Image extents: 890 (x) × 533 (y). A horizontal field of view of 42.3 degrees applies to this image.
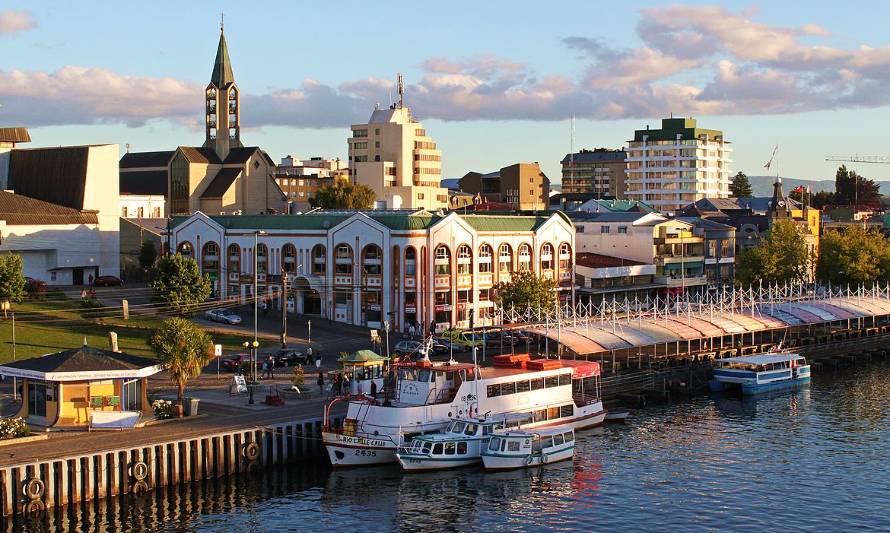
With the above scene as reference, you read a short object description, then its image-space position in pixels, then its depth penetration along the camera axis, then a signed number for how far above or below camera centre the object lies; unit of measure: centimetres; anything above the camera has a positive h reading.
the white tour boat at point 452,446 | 7019 -1147
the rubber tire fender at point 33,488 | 6059 -1191
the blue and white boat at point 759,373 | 10194 -1030
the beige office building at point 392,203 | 15725 +811
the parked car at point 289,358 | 9931 -839
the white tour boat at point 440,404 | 7206 -948
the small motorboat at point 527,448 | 7125 -1190
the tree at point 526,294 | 11875 -349
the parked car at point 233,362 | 9556 -841
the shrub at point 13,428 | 6719 -973
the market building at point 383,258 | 12406 +33
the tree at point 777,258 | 16000 +10
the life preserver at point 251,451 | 7094 -1172
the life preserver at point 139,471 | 6494 -1179
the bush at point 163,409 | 7438 -953
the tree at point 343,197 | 19550 +1111
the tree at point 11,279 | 11256 -157
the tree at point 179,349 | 7625 -576
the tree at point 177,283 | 11431 -208
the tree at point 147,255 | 15638 +100
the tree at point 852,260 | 16400 -23
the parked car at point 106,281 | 14450 -234
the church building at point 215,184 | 19150 +1311
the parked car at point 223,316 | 11912 -571
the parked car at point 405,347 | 10438 -794
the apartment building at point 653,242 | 16150 +247
